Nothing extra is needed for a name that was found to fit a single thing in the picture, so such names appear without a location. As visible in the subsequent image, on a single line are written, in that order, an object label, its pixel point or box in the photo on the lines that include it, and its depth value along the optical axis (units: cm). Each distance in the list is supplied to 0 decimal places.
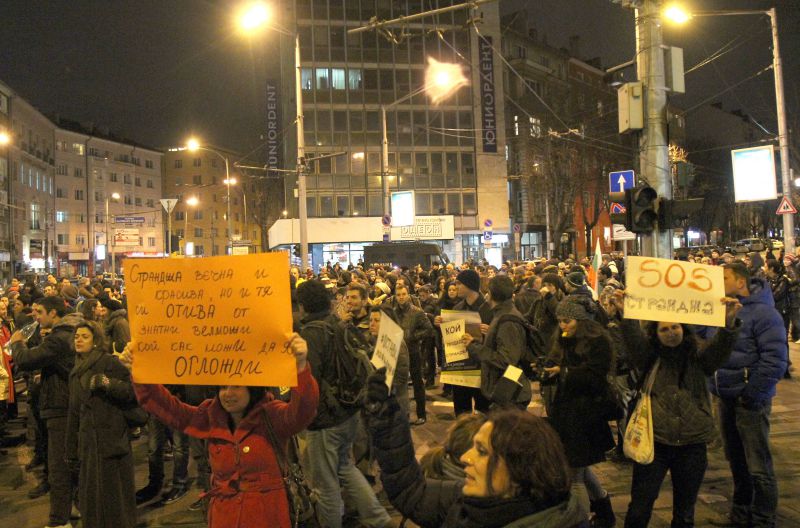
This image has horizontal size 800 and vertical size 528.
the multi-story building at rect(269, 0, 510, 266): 4462
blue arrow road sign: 1414
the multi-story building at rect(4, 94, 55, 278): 5775
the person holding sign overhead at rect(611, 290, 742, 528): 420
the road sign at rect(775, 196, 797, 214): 1919
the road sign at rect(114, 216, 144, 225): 3148
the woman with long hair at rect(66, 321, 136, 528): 483
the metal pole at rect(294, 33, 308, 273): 1977
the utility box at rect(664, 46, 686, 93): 883
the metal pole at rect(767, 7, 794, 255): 1977
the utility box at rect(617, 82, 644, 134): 871
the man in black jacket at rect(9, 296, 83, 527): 545
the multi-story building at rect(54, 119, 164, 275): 7469
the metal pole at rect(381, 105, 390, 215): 2681
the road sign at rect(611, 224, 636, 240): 2303
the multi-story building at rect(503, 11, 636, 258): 4500
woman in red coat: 321
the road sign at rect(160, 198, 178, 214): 2311
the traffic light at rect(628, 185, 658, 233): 826
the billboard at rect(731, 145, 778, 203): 1928
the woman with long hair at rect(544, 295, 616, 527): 464
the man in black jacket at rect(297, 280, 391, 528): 481
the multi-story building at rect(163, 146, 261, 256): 9681
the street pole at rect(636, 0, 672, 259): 859
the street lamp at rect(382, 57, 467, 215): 4459
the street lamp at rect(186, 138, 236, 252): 2774
